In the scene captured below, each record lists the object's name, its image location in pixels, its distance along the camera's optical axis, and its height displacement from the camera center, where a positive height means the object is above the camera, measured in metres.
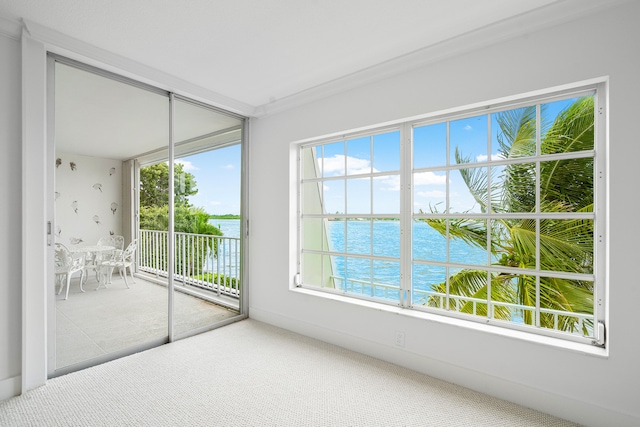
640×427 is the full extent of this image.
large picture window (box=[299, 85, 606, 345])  2.18 +0.01
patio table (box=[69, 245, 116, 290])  2.39 -0.31
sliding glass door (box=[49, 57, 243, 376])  2.32 -0.02
